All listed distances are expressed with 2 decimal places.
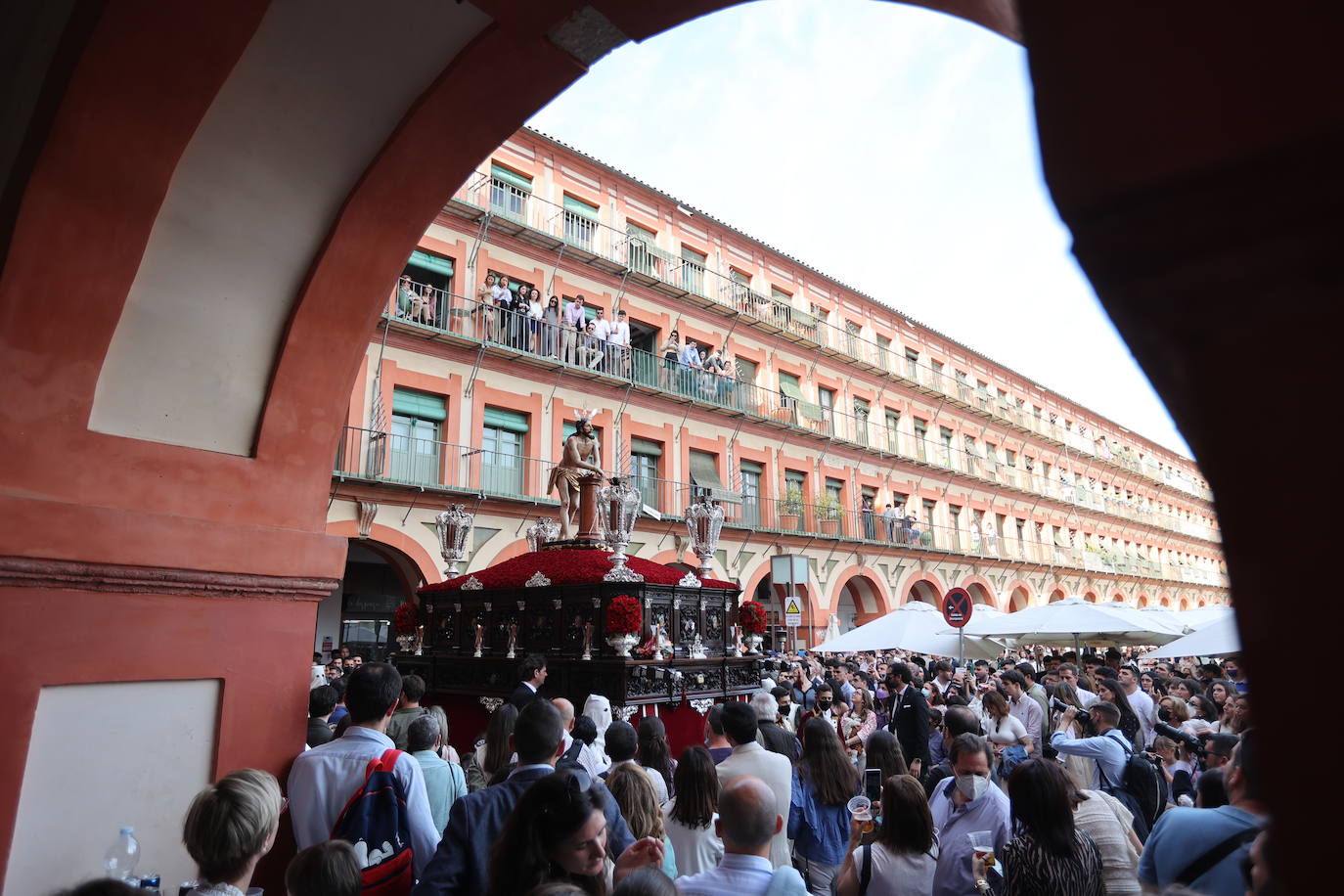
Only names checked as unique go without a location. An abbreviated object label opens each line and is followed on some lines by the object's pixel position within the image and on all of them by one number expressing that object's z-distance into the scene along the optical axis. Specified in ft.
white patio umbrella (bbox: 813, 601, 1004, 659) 43.34
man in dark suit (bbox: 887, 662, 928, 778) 25.71
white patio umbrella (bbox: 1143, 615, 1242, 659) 32.72
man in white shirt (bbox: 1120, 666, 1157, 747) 27.79
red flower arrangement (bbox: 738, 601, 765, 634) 31.09
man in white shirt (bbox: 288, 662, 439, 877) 10.24
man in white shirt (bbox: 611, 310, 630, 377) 66.80
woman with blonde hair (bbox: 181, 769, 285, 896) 8.27
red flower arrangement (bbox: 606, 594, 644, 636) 25.22
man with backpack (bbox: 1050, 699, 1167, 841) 17.28
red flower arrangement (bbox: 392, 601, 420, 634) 35.22
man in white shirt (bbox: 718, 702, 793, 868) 13.96
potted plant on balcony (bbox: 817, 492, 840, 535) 81.87
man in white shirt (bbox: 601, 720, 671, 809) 14.28
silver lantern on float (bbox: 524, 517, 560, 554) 35.25
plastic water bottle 10.17
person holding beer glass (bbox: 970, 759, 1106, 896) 10.25
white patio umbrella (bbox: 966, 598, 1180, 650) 43.86
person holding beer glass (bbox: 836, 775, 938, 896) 11.24
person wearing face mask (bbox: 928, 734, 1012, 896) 11.50
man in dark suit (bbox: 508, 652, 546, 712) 20.52
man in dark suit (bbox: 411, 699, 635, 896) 8.85
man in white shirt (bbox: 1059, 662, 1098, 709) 27.93
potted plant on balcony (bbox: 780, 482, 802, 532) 79.05
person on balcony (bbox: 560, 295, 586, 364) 63.21
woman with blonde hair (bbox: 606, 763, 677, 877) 11.91
